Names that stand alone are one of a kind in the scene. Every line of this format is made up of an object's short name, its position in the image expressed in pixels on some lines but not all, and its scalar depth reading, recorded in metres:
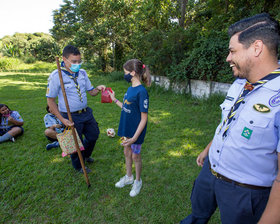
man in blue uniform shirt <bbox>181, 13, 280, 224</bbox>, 1.03
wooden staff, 2.41
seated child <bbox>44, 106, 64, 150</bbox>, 4.26
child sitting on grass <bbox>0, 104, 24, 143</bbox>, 4.37
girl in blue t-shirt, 2.28
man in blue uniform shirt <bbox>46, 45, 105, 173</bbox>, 2.65
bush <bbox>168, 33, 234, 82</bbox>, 6.52
